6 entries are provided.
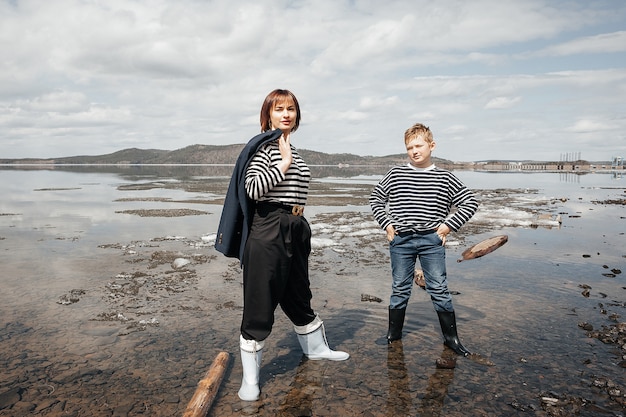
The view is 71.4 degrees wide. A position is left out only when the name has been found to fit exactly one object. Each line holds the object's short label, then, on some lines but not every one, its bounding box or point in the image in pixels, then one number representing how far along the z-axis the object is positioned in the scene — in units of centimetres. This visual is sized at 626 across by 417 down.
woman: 369
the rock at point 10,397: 371
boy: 462
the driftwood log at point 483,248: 962
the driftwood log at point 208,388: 343
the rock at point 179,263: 881
